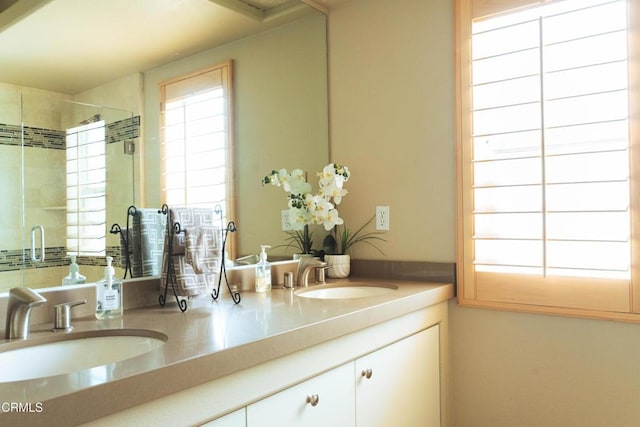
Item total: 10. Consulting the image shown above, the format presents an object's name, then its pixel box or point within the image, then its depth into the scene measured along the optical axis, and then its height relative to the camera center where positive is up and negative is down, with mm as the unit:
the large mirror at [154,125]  1281 +302
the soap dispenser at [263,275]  1929 -256
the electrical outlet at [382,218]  2299 -39
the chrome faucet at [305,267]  2086 -249
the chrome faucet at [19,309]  1147 -227
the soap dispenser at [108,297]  1378 -241
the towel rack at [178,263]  1532 -166
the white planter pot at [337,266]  2301 -265
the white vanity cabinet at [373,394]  1244 -565
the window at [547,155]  1730 +203
